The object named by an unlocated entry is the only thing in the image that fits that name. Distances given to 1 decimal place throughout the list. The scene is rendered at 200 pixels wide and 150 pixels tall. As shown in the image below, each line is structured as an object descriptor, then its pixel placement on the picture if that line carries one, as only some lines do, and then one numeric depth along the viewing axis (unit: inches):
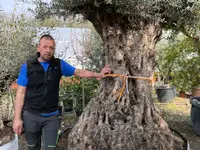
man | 135.3
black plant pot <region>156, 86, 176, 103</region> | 383.9
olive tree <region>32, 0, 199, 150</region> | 136.6
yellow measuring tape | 152.3
